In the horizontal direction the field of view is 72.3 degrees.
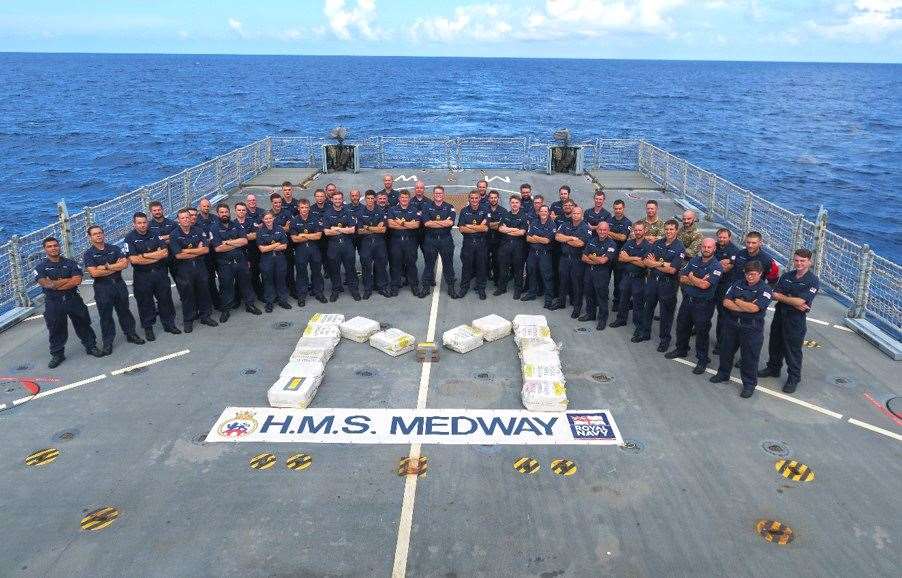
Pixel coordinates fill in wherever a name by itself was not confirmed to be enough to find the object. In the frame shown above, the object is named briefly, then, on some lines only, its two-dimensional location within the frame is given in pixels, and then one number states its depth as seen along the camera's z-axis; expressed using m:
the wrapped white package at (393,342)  9.66
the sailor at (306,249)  11.47
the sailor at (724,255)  9.43
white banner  7.51
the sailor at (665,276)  9.59
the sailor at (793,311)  8.35
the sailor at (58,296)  9.09
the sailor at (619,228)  11.17
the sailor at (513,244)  11.79
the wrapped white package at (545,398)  8.02
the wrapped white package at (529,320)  10.23
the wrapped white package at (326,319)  10.27
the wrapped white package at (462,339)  9.79
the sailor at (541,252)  11.45
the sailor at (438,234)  11.77
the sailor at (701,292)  9.03
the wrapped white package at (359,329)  10.11
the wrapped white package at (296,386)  8.09
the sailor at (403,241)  11.78
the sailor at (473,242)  11.84
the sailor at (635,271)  10.12
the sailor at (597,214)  11.61
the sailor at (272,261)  11.11
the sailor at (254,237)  11.28
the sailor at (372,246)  11.73
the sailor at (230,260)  10.82
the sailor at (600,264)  10.52
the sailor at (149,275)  9.95
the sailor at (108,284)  9.46
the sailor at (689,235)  10.40
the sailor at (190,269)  10.34
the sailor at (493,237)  12.01
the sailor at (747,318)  8.23
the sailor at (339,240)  11.64
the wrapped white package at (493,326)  10.19
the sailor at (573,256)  10.91
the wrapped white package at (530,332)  9.77
